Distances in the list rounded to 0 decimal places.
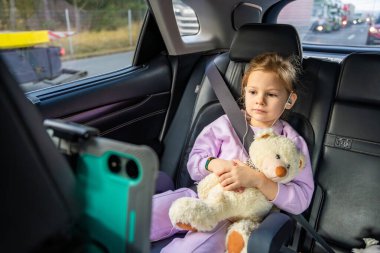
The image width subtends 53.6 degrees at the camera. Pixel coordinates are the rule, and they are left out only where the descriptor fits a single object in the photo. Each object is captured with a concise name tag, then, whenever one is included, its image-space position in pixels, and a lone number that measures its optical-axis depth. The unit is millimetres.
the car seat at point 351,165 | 1714
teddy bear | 1335
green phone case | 517
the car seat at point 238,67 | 1810
